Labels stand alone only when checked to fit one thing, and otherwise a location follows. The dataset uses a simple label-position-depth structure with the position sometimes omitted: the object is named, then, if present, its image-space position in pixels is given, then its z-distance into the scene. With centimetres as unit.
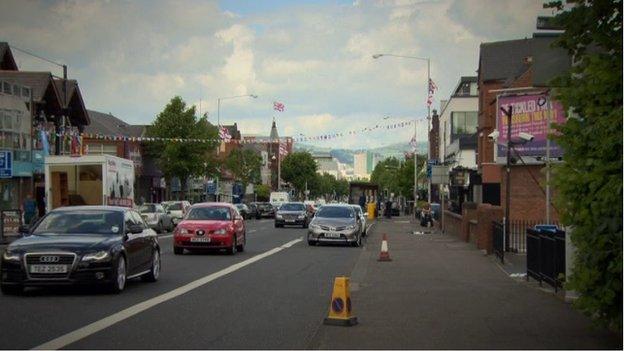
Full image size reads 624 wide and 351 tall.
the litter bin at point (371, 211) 7231
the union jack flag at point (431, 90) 5462
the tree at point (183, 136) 7050
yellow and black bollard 1112
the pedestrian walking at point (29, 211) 3291
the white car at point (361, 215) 3481
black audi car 1379
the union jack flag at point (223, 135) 7090
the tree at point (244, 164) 10344
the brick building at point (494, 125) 4169
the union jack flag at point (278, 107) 8794
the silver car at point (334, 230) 3102
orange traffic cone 2322
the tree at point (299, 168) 14662
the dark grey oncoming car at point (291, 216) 4922
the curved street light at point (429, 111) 5415
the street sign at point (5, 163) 3303
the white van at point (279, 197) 8544
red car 2502
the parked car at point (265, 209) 7344
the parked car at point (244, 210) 6460
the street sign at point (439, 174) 4183
